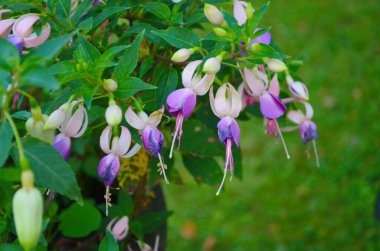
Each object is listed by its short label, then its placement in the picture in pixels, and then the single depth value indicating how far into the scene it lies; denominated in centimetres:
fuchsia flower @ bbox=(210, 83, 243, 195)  63
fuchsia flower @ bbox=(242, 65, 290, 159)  66
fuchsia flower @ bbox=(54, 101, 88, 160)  64
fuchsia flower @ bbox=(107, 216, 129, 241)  82
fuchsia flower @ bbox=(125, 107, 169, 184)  64
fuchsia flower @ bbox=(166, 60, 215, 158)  64
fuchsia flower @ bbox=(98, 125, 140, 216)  64
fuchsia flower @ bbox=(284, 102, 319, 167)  75
